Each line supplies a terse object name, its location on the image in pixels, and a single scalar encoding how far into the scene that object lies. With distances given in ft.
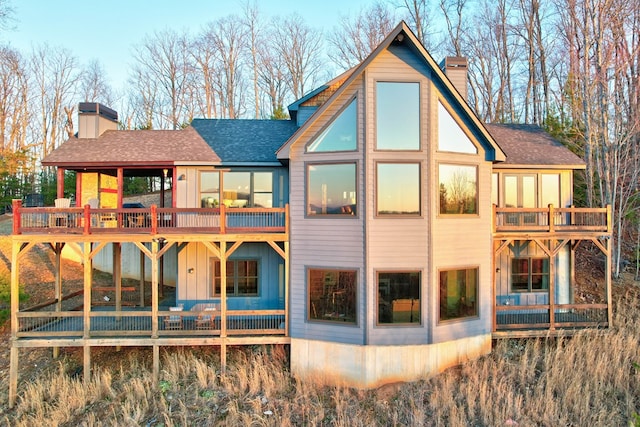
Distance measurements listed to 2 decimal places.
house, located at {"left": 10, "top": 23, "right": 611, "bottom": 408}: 32.12
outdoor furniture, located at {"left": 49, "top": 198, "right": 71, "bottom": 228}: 35.35
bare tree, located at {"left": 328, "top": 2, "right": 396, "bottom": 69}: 97.14
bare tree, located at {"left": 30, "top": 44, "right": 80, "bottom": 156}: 111.24
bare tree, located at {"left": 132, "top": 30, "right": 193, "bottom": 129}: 109.70
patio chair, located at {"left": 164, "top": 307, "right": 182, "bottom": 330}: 36.22
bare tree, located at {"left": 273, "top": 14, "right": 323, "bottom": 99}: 105.19
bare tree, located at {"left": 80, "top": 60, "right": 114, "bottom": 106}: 122.72
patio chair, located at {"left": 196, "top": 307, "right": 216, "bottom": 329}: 36.28
